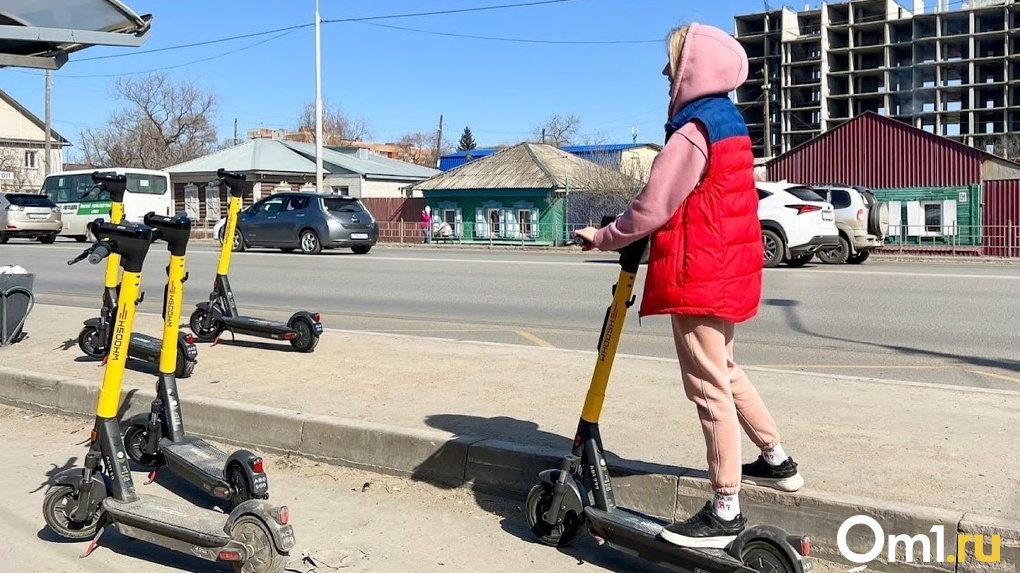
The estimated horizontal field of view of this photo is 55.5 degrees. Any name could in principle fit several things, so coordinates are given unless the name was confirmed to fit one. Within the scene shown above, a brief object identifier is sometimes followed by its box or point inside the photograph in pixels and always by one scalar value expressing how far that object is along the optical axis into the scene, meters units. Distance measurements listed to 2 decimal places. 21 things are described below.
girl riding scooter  3.57
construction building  114.06
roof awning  6.58
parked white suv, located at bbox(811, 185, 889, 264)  20.06
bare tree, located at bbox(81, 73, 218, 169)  73.00
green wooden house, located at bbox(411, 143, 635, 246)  37.12
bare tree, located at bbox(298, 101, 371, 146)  91.55
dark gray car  23.95
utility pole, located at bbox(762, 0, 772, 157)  119.06
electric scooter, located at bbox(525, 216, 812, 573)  3.65
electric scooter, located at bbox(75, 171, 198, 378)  6.29
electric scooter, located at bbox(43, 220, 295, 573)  3.93
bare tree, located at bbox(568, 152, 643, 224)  35.72
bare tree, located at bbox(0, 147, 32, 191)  64.50
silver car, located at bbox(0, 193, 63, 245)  31.25
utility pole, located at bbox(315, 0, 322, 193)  34.97
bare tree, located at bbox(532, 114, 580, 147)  85.25
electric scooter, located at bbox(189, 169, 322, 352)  8.12
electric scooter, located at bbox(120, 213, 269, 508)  4.39
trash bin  8.66
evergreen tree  118.94
